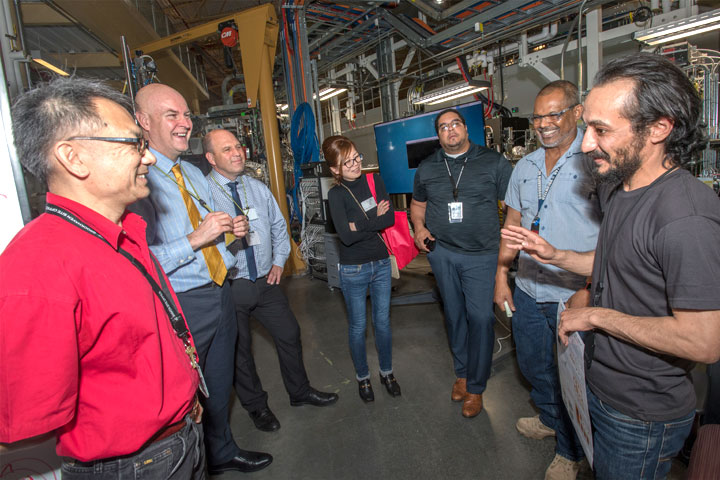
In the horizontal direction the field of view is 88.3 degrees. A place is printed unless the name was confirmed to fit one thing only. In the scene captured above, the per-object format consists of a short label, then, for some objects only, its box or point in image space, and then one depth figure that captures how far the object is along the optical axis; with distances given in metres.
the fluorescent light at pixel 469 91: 5.64
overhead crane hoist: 5.18
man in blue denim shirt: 1.71
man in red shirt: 0.74
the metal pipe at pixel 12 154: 1.33
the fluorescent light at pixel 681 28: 3.08
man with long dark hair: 0.86
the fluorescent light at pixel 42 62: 1.54
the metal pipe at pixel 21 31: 1.39
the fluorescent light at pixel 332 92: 7.20
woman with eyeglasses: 2.45
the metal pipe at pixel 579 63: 2.91
